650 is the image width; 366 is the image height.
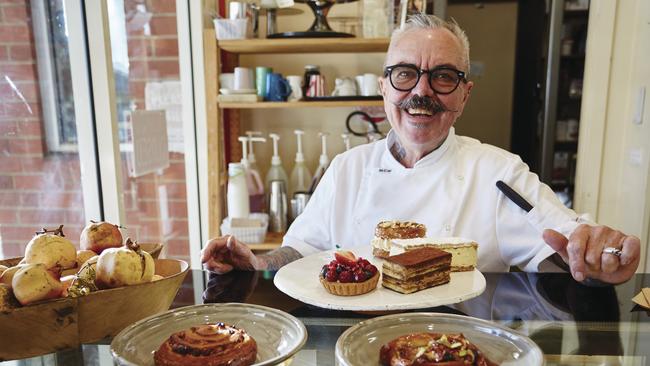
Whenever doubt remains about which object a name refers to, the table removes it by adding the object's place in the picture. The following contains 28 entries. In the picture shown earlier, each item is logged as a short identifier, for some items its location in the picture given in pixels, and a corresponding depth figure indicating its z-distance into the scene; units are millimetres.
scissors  2261
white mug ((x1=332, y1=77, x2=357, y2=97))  2104
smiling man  1309
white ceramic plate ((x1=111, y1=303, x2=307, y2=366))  572
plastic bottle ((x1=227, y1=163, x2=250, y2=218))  2094
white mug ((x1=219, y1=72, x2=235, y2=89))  2092
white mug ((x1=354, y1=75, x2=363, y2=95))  2119
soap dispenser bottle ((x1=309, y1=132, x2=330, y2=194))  2213
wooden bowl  580
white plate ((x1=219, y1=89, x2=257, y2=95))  2047
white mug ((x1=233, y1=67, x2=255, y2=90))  2061
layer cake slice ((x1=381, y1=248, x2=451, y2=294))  823
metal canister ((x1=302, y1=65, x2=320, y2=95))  2135
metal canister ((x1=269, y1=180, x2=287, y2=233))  2203
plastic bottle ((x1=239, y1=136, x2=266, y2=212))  2205
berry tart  820
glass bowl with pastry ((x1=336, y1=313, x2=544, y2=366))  575
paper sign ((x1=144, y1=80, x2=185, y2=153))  2039
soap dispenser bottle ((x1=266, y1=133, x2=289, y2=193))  2250
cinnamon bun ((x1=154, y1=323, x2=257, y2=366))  553
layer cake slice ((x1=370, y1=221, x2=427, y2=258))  1064
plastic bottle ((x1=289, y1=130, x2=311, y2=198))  2275
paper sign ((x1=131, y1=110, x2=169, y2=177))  1772
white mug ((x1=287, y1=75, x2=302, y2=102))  2105
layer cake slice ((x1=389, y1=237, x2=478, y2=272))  949
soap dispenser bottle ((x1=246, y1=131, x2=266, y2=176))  2223
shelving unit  2010
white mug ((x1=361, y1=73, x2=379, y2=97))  2080
